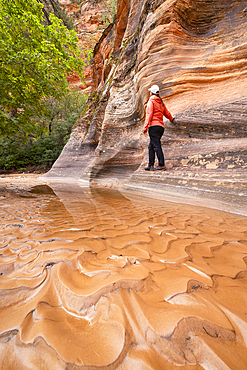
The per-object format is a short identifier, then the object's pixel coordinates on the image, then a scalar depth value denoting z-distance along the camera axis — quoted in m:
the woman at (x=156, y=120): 4.56
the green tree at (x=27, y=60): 3.62
